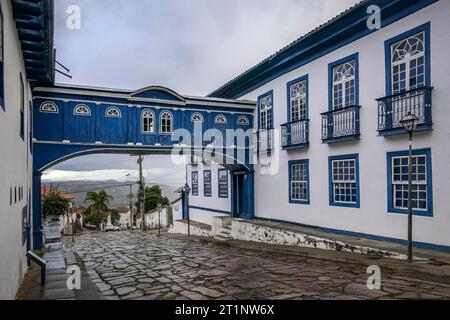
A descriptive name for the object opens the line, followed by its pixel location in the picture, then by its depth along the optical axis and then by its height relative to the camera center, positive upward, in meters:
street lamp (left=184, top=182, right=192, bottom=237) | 26.80 -2.10
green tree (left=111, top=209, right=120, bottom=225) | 56.20 -7.04
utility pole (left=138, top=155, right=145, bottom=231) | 34.19 -0.57
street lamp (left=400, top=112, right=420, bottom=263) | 8.56 -0.03
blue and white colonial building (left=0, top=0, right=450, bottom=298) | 8.66 +1.53
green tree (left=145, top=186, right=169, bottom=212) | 50.81 -3.88
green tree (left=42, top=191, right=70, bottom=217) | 30.64 -2.88
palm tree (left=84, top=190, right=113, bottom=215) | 50.44 -4.21
